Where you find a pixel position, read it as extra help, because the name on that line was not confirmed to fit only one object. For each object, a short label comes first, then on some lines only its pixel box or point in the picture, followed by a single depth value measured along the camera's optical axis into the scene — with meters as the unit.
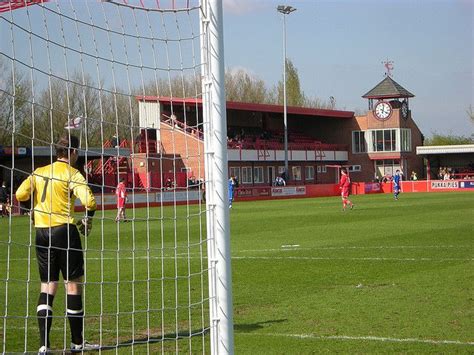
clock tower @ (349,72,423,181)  79.38
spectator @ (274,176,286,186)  65.00
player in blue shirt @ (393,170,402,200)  47.13
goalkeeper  7.65
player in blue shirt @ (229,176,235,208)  41.53
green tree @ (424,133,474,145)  97.44
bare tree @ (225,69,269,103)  91.69
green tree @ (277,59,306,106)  99.78
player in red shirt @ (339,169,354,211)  35.34
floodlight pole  63.81
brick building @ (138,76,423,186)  69.12
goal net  6.04
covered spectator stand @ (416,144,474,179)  75.50
